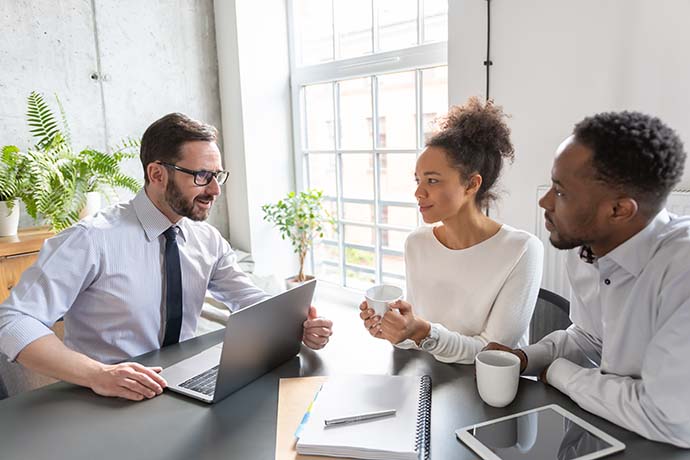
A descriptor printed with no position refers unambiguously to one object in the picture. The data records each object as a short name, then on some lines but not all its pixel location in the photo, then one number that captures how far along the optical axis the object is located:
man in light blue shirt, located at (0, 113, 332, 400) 1.31
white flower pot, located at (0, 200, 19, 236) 2.31
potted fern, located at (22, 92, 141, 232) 2.29
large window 2.75
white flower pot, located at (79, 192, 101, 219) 2.47
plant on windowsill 3.09
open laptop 1.04
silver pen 0.93
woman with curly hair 1.44
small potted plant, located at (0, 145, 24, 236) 2.28
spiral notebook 0.86
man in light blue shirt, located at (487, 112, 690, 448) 0.89
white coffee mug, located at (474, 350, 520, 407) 0.98
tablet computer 0.84
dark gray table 0.88
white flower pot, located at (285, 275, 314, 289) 3.22
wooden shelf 2.19
